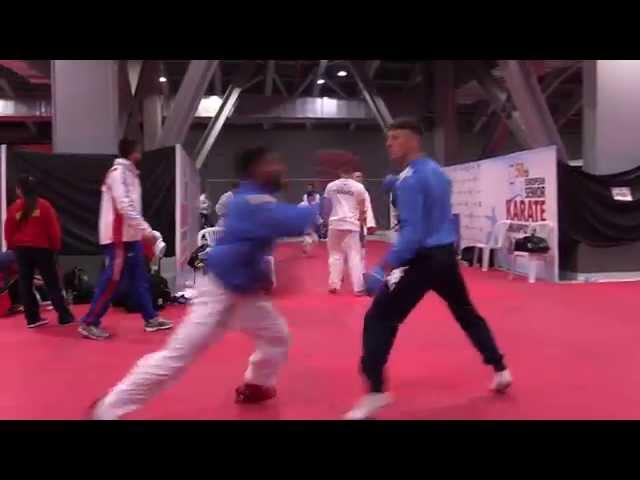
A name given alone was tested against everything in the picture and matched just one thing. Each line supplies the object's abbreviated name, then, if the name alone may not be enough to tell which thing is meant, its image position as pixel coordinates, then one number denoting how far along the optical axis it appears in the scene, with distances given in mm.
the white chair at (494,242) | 10266
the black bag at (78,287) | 7312
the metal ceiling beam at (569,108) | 20836
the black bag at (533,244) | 8789
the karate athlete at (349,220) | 7652
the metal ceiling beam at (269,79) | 18672
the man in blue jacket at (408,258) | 2982
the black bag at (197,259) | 7681
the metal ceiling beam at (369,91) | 18281
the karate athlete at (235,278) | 2770
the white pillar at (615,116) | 9586
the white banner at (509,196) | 8953
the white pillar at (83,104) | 8070
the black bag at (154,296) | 6684
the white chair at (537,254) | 8906
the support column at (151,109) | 13672
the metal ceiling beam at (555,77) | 17039
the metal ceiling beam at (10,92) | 19114
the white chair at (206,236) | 8242
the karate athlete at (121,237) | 4980
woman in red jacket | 5766
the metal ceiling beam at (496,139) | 19672
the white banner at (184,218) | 7797
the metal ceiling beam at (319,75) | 18109
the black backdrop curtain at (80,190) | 7676
